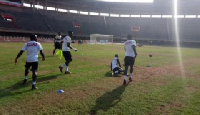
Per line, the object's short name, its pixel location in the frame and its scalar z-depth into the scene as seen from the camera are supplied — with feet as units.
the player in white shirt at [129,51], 23.68
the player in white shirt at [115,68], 29.10
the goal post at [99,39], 141.44
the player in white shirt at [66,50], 28.86
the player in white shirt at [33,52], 20.19
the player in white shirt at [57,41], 49.69
